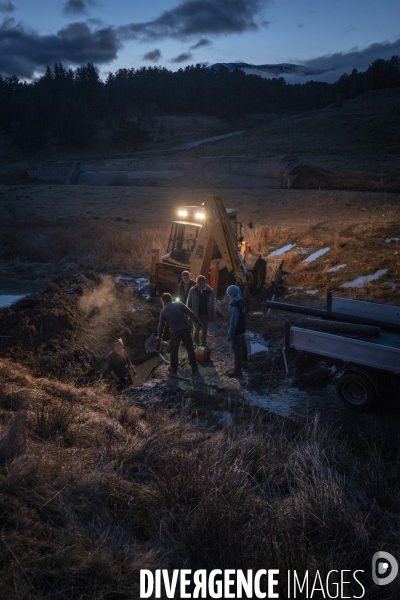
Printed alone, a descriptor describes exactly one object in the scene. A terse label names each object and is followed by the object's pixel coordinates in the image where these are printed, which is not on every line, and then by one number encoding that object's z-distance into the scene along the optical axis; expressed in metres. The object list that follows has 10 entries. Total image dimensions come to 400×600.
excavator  12.19
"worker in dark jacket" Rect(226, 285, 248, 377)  8.77
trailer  7.38
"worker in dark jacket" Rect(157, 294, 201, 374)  8.80
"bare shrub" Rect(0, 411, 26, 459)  4.56
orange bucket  9.89
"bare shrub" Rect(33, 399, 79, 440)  5.42
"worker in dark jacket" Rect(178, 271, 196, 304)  10.25
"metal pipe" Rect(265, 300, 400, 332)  8.37
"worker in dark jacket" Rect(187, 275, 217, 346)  9.78
